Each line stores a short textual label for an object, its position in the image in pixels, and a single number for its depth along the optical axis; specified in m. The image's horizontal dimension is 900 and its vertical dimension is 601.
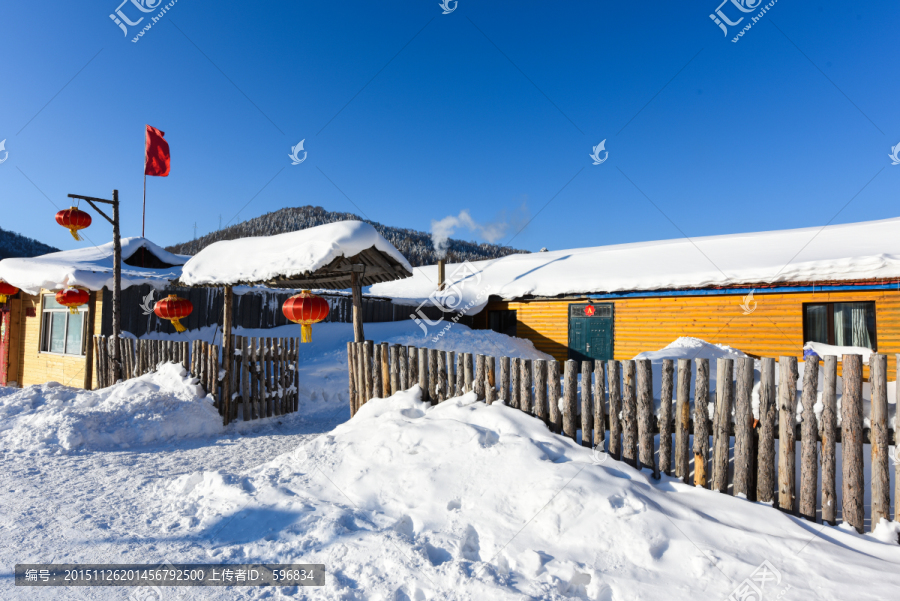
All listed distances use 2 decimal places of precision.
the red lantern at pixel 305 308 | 6.67
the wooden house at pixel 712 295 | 10.62
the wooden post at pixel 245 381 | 8.24
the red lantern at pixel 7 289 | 12.33
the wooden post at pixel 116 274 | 9.65
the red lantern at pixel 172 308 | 8.61
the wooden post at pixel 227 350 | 8.04
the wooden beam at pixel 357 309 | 7.07
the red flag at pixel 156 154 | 10.43
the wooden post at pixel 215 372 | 8.11
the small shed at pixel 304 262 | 6.32
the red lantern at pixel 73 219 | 9.31
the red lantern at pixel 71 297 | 10.43
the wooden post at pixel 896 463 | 3.24
